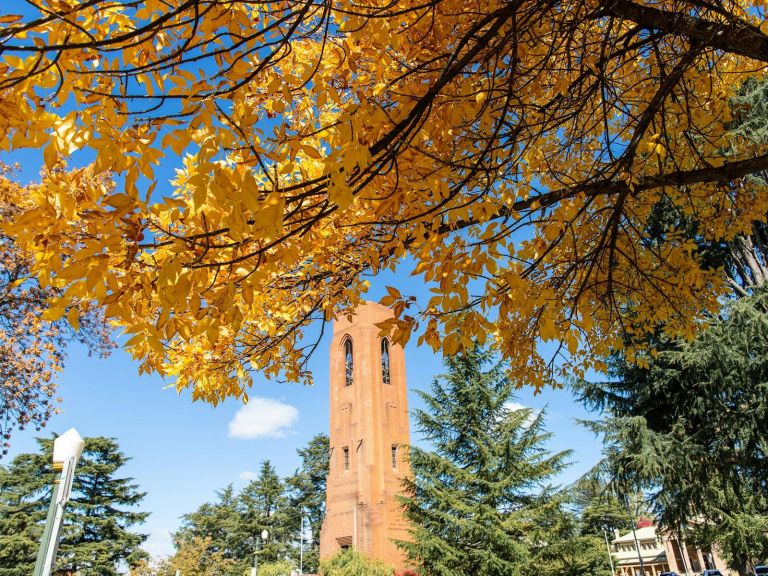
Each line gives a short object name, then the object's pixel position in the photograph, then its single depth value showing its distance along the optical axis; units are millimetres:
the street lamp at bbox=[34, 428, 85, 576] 3605
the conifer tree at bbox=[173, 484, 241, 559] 36750
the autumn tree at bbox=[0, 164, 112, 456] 7668
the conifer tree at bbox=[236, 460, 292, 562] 35531
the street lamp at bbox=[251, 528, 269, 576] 32213
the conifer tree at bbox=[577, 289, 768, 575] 9047
